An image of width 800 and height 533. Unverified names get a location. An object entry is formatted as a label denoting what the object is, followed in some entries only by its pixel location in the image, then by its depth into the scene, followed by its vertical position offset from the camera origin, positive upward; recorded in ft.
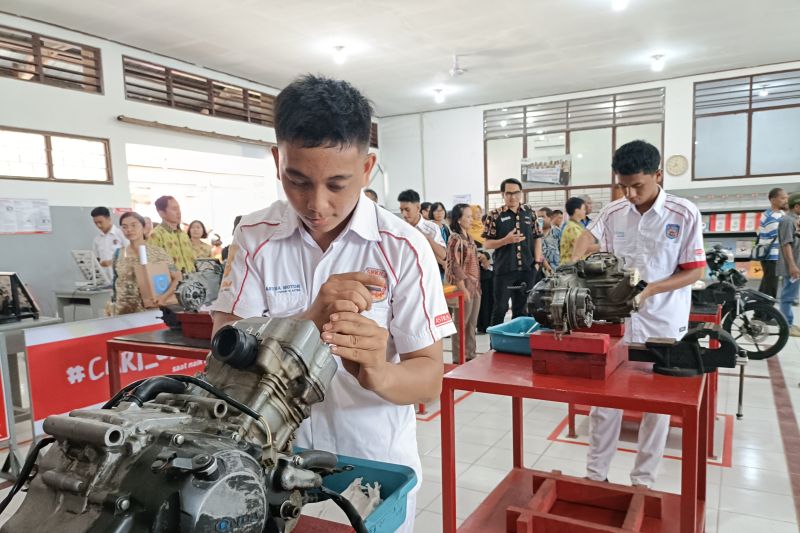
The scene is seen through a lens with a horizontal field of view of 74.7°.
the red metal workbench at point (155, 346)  8.61 -1.92
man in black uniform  18.08 -0.82
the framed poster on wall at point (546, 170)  32.76 +3.23
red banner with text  10.46 -2.95
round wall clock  29.76 +3.02
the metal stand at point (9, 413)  9.64 -3.28
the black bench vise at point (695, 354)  6.00 -1.58
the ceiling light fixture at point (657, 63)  25.98 +7.87
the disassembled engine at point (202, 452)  1.77 -0.83
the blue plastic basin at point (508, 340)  7.35 -1.66
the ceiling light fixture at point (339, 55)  23.29 +7.87
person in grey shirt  18.93 -1.71
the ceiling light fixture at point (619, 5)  18.97 +7.83
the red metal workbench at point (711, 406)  9.94 -3.67
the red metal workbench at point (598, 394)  5.17 -1.87
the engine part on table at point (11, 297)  10.57 -1.22
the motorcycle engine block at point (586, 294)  6.29 -0.92
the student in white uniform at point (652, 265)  8.18 -0.76
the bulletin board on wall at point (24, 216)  17.74 +0.73
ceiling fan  25.63 +7.62
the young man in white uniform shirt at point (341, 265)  3.20 -0.27
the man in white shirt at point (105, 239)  19.57 -0.18
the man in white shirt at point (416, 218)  17.24 +0.25
